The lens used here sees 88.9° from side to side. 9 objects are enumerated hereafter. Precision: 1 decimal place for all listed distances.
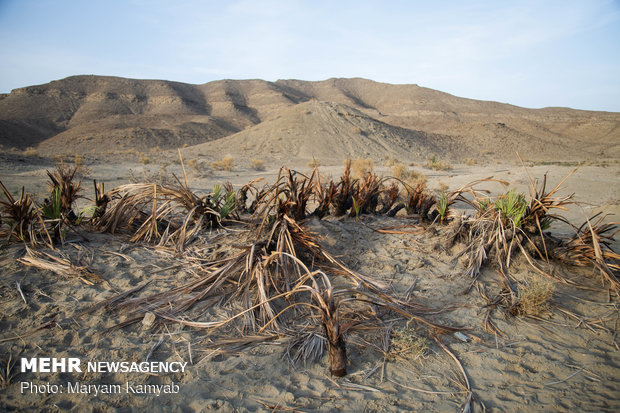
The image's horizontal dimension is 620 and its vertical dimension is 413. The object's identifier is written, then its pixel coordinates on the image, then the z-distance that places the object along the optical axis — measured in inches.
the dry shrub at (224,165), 611.5
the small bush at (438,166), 698.6
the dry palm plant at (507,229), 116.4
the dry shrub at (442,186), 395.6
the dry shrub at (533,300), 94.7
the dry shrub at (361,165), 548.1
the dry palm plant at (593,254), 109.2
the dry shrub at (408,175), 470.7
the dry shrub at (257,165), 661.2
